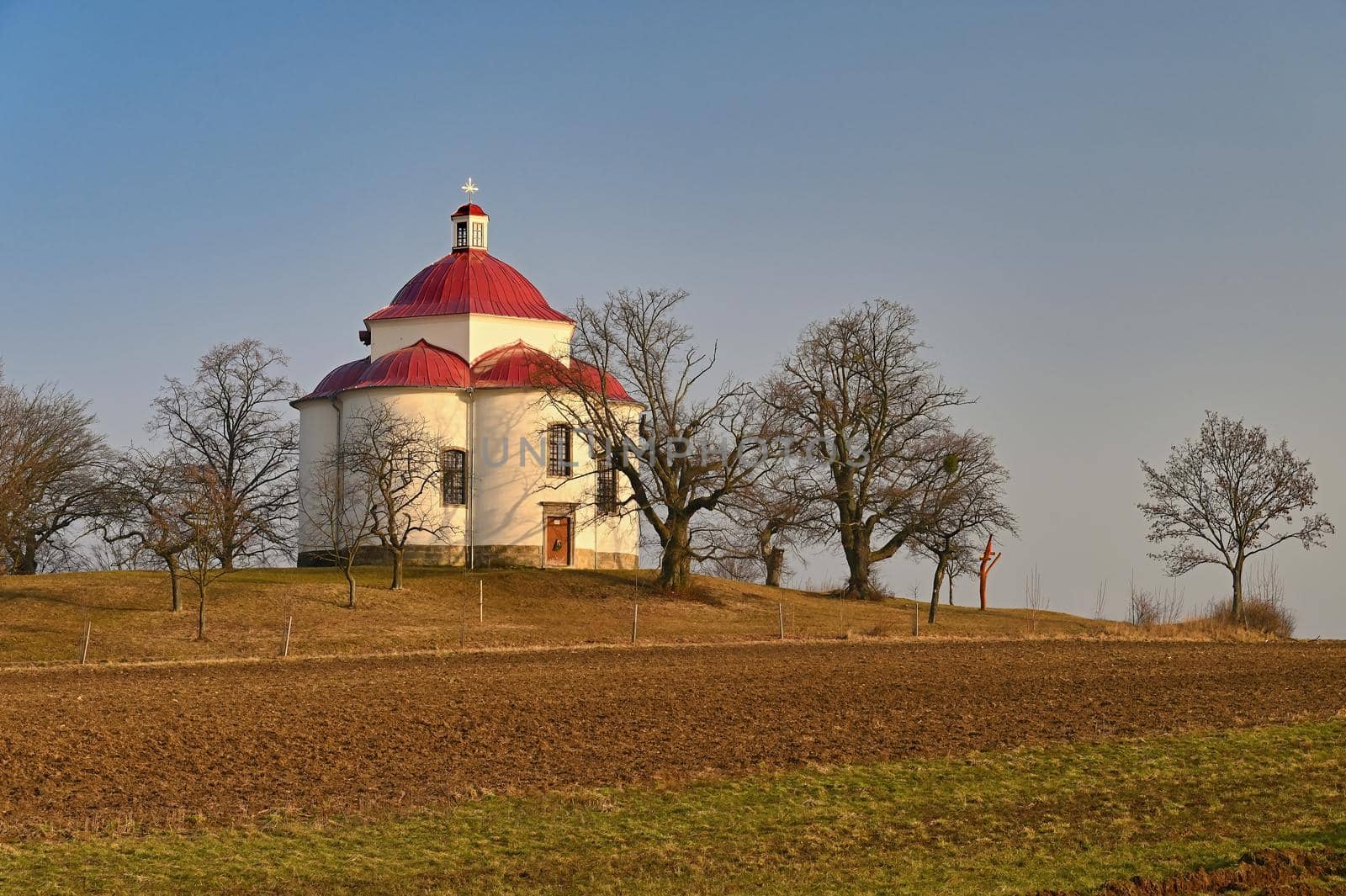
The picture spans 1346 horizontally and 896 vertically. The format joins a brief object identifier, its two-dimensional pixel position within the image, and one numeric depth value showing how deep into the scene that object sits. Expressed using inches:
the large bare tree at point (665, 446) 2162.9
